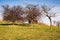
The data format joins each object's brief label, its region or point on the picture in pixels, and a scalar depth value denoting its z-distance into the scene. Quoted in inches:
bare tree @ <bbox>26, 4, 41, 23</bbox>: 1289.1
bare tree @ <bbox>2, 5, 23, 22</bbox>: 1331.2
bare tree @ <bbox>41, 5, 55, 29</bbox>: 805.6
